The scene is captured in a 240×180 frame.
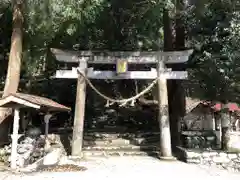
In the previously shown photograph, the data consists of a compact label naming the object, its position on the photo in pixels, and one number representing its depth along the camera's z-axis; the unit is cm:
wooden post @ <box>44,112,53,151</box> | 696
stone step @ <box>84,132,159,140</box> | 869
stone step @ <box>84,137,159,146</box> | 826
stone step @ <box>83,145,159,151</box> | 786
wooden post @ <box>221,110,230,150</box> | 656
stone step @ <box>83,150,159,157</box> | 740
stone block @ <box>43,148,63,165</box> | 572
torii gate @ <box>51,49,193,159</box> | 707
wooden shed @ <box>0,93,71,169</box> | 542
